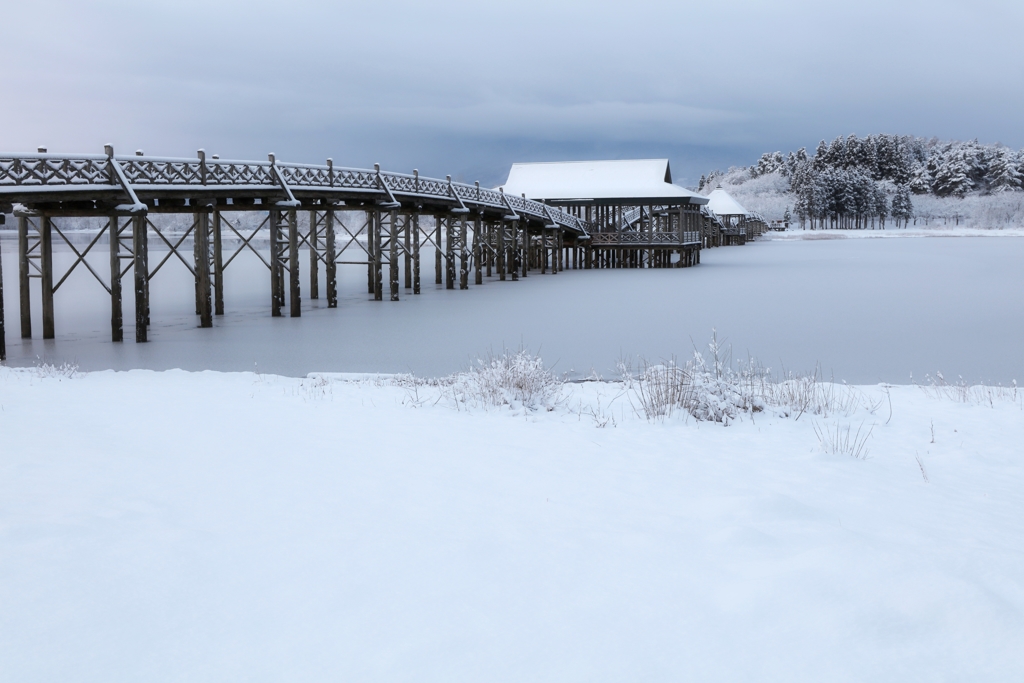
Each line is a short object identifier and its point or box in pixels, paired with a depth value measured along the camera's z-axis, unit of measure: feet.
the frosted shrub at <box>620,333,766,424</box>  30.35
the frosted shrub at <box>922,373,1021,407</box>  33.86
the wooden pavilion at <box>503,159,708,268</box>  171.64
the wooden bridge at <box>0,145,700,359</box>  62.13
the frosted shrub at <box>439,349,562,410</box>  32.99
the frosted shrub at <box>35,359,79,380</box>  43.16
